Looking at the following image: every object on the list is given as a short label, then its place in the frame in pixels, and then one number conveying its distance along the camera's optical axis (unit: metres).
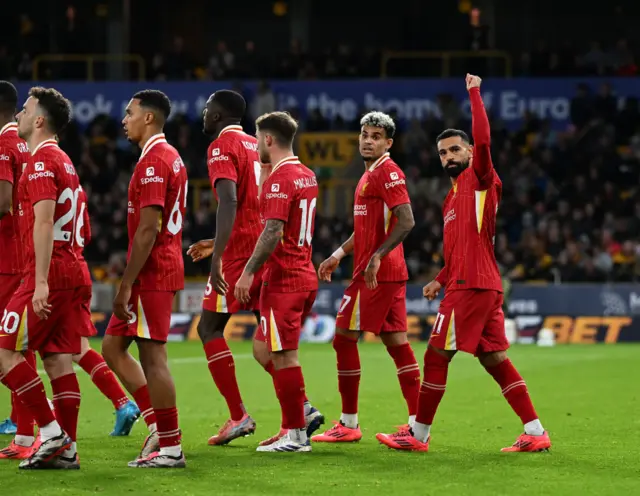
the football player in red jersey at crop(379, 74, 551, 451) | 17.25
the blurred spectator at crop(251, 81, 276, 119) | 54.03
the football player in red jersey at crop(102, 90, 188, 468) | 15.55
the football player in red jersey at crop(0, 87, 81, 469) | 15.46
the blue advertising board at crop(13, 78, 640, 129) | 54.00
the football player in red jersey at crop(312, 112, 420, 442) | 19.22
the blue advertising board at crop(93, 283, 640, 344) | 44.03
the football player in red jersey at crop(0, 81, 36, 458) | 17.97
